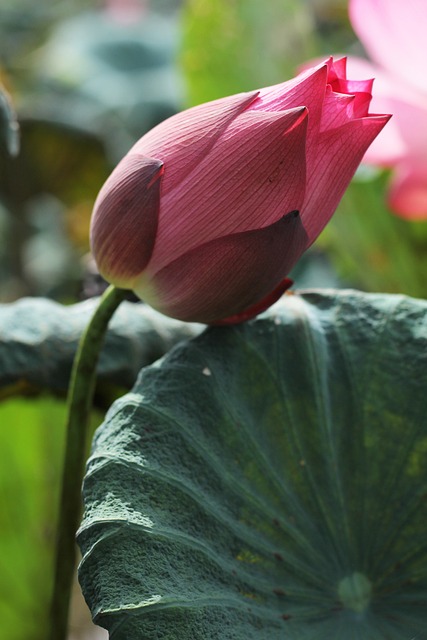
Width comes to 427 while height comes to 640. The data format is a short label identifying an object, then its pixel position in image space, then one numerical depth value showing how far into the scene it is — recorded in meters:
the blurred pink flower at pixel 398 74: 1.15
